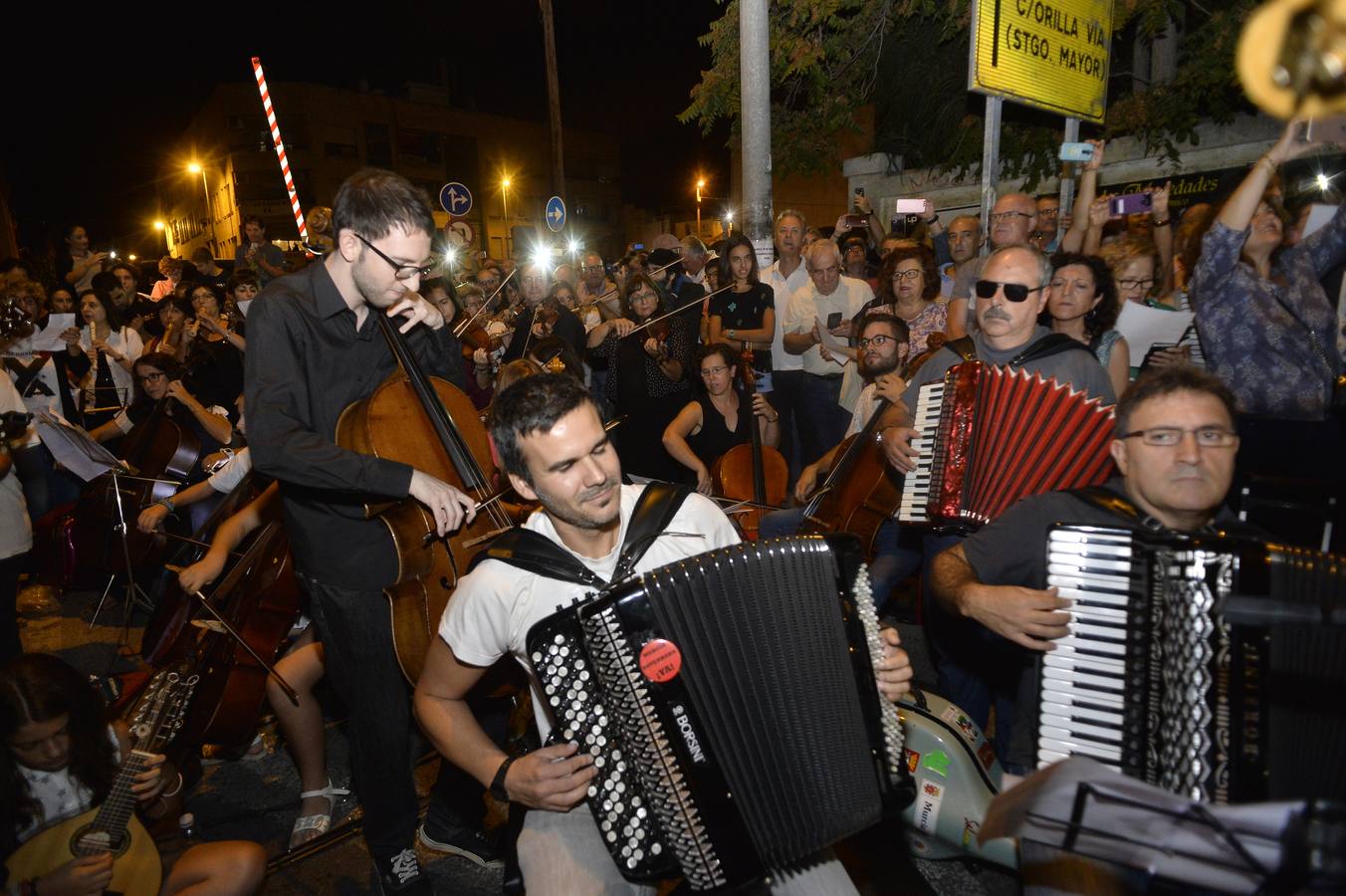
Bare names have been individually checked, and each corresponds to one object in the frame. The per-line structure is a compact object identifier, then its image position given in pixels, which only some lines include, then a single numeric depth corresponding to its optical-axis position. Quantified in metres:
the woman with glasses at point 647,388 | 5.91
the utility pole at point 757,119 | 6.86
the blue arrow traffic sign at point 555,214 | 12.09
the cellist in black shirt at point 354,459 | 2.42
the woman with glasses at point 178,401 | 5.77
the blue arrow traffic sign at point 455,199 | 10.55
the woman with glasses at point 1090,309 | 3.67
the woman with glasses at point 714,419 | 5.42
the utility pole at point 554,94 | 15.03
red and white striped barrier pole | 3.98
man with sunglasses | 3.11
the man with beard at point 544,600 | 2.12
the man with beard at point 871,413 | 4.33
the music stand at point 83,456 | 5.23
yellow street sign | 6.14
